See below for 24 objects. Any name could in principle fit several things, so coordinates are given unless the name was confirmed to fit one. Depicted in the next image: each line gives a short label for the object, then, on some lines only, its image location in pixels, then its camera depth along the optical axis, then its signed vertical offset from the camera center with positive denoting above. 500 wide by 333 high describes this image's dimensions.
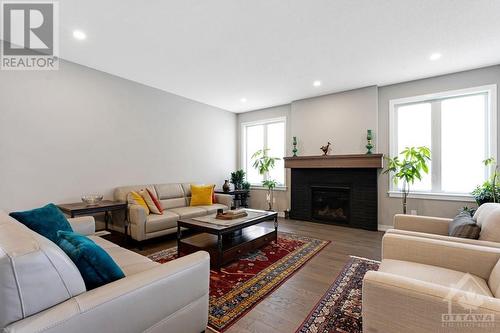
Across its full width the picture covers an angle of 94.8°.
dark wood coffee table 2.64 -0.95
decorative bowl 3.32 -0.46
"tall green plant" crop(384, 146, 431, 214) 3.82 +0.03
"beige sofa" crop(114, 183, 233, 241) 3.30 -0.74
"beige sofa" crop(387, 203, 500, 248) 1.75 -0.56
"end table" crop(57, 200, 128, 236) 2.98 -0.55
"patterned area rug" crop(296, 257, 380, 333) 1.70 -1.18
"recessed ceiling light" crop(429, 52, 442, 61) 3.22 +1.58
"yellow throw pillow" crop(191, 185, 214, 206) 4.56 -0.55
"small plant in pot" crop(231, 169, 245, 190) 6.09 -0.29
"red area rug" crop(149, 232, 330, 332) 1.90 -1.17
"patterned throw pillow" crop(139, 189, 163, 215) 3.70 -0.54
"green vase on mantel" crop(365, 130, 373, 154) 4.34 +0.50
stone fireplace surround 4.39 -0.32
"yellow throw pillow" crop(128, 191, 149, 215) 3.52 -0.50
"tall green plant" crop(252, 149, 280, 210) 5.67 +0.01
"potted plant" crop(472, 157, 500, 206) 3.18 -0.32
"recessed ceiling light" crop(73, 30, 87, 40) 2.68 +1.59
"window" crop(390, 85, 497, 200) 3.70 +0.57
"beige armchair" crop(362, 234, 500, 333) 1.03 -0.68
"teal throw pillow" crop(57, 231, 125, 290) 1.15 -0.49
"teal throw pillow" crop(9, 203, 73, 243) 1.68 -0.41
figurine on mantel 4.82 +0.39
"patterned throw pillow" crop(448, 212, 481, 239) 1.86 -0.51
